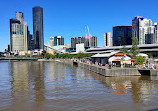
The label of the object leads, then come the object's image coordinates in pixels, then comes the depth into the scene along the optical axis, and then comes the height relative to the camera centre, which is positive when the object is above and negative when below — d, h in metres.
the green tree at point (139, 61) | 33.48 -1.03
